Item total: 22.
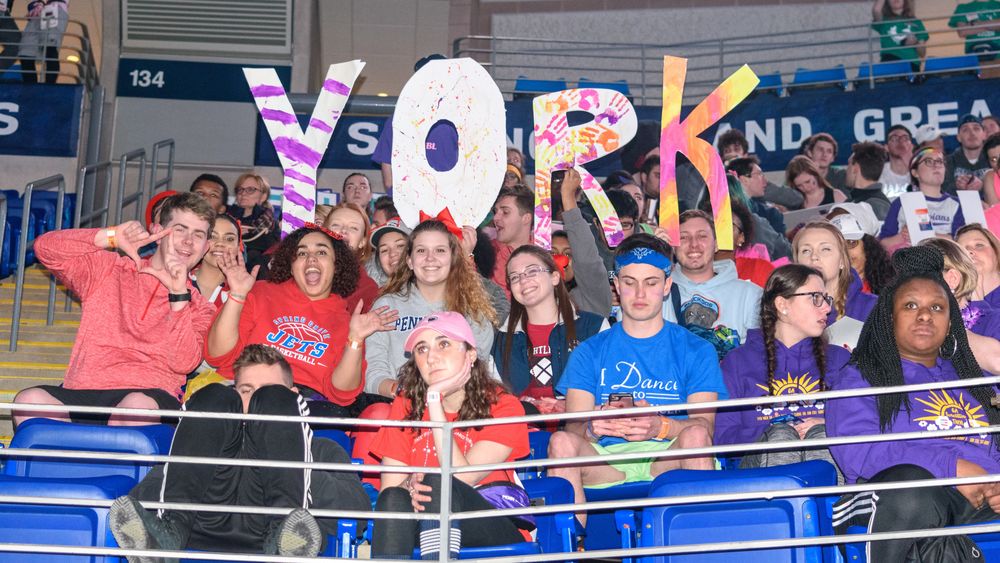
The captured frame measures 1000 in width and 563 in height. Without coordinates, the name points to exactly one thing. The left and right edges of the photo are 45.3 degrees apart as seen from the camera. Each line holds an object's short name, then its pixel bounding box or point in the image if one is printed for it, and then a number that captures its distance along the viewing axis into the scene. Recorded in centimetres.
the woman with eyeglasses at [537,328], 503
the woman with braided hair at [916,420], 333
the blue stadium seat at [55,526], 342
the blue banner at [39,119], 989
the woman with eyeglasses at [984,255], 554
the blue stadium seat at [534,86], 1054
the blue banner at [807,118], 928
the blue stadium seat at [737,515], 336
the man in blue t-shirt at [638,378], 418
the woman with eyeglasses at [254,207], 733
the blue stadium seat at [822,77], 1009
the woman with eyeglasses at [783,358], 433
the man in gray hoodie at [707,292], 525
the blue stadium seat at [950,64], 980
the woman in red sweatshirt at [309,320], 477
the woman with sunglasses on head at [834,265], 514
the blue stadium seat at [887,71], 966
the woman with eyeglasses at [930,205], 748
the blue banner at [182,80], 1102
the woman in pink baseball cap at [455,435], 345
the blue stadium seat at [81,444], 382
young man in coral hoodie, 464
